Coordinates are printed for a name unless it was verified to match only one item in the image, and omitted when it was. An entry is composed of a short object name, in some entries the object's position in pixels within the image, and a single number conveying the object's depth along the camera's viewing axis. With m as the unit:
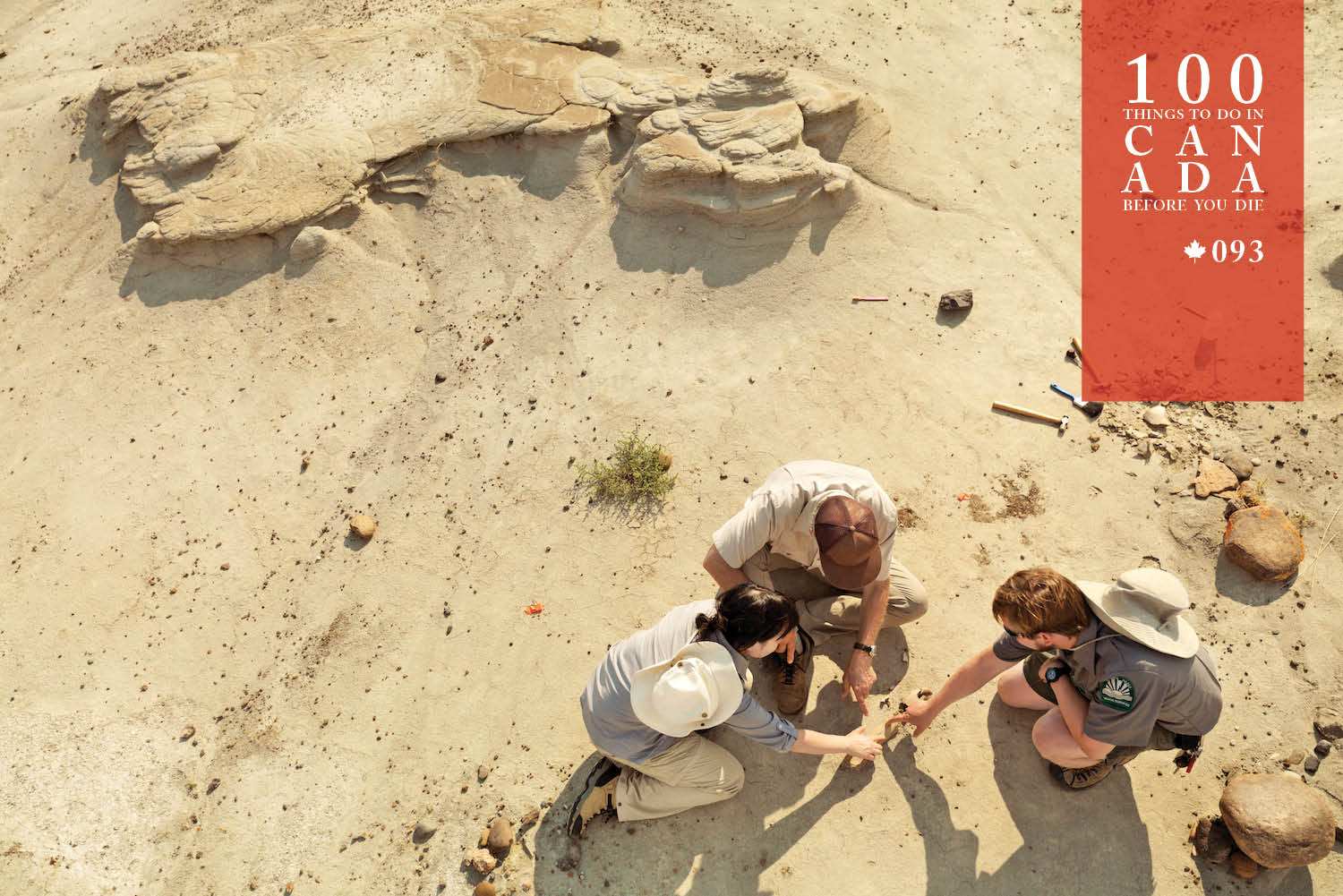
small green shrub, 5.23
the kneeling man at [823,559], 3.62
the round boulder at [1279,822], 3.71
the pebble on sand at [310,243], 6.38
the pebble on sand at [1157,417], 5.23
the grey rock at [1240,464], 5.02
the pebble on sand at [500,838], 4.17
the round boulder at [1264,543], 4.56
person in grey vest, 3.35
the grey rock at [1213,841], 3.91
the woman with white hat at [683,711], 3.30
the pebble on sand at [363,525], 5.26
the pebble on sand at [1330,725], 4.21
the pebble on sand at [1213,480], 4.94
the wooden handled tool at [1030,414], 5.31
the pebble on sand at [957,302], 5.79
